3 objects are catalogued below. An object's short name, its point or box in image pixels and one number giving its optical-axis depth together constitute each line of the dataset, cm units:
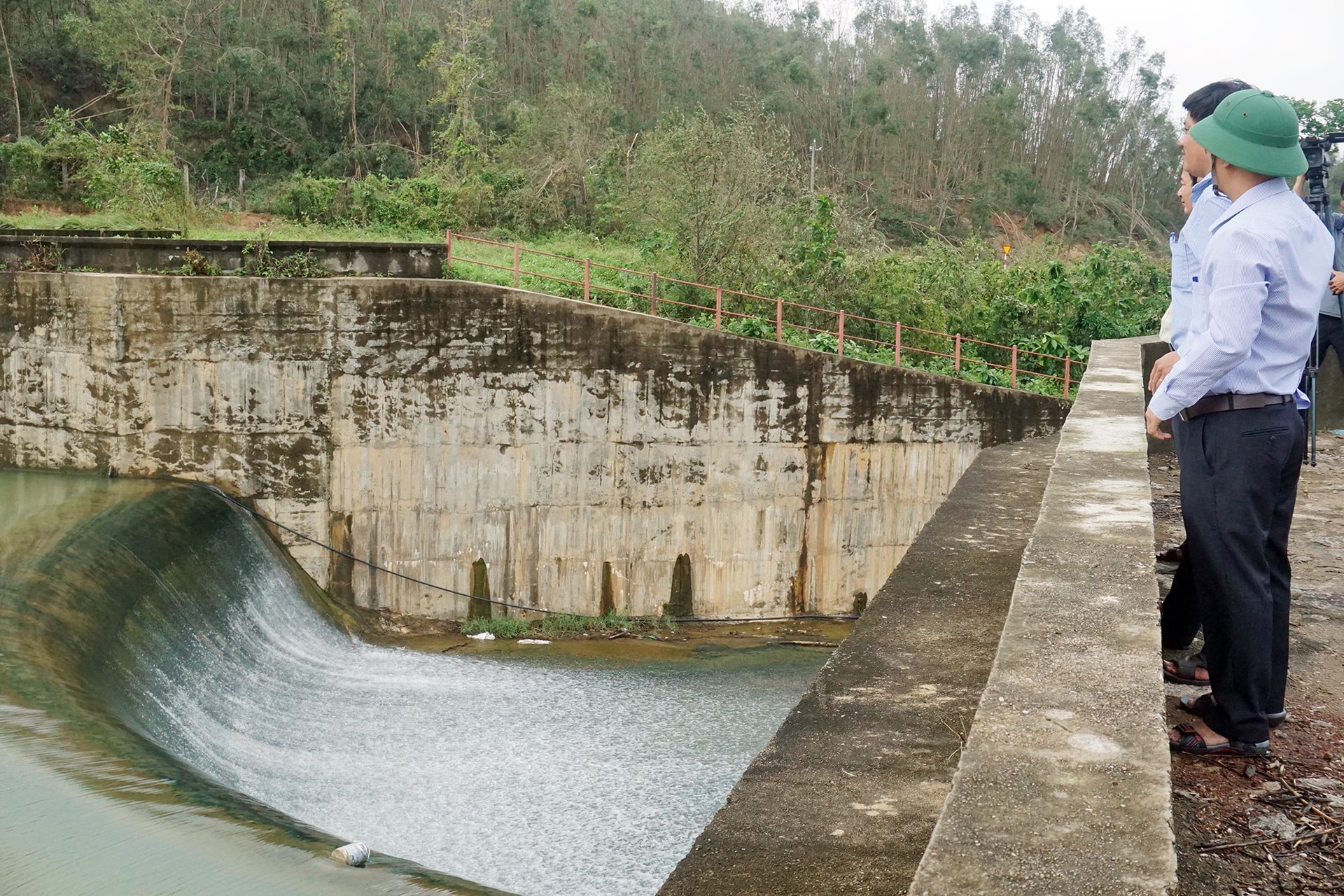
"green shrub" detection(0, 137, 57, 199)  1861
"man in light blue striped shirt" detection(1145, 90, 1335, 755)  249
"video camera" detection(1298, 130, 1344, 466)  441
